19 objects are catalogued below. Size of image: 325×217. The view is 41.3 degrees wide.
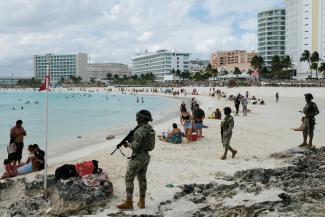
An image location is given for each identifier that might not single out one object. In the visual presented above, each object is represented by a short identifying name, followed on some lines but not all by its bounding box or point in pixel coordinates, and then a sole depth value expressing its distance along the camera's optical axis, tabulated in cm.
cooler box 1588
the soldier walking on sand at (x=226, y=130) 1173
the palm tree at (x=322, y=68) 9019
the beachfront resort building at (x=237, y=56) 18736
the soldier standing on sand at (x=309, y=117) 1195
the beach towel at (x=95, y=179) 820
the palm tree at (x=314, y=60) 9338
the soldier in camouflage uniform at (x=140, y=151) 690
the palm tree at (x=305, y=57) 9800
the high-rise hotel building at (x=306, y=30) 10869
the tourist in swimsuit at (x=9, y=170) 1045
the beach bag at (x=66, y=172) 848
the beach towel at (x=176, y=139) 1553
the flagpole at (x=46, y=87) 872
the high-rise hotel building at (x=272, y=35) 14600
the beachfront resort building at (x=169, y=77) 17926
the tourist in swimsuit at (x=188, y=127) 1550
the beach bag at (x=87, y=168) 867
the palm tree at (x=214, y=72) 13112
